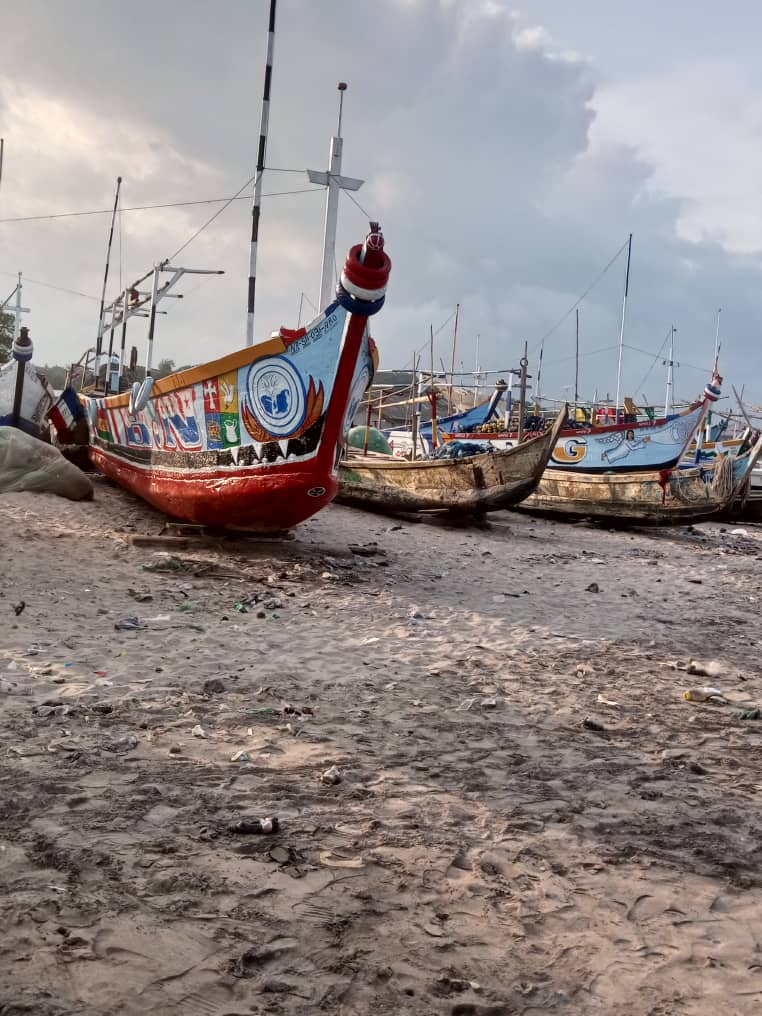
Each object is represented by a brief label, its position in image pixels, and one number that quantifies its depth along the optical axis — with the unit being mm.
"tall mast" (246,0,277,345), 8883
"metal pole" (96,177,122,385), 19750
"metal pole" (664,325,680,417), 37569
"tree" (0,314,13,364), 36688
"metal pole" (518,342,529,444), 14703
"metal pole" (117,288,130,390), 16805
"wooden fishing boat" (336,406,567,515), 12008
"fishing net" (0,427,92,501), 9414
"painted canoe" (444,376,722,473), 17594
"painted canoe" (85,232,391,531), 6918
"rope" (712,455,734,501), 13844
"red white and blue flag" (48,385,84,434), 13659
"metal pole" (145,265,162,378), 10844
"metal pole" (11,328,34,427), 11880
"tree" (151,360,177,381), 52425
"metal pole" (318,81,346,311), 9000
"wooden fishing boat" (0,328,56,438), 12828
